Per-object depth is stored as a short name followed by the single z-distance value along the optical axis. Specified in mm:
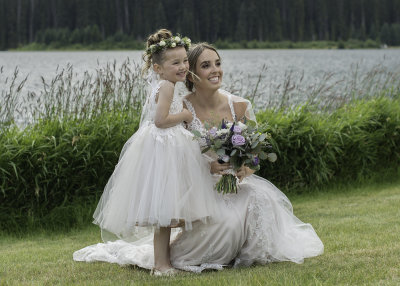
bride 3836
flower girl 3676
